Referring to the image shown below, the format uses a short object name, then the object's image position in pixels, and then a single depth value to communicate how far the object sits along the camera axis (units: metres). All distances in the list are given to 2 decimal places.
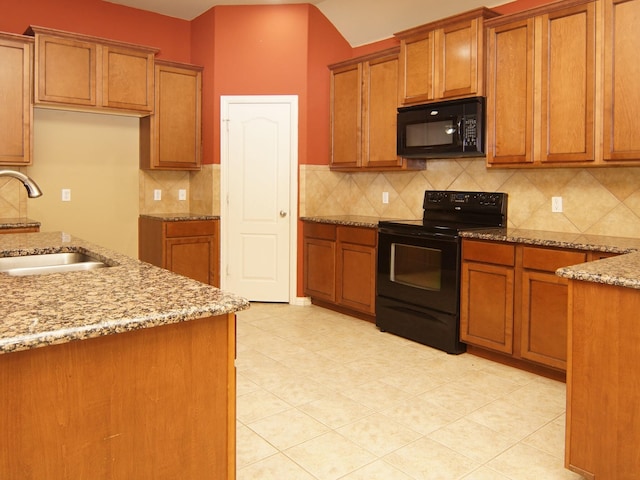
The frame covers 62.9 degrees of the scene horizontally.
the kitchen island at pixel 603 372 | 1.80
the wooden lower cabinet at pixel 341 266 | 4.37
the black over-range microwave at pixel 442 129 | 3.73
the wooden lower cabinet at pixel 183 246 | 4.82
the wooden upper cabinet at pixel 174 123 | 4.93
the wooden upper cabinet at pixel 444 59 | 3.69
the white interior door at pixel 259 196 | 5.03
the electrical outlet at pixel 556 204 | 3.63
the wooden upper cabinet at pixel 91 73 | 4.27
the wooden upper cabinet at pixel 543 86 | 3.18
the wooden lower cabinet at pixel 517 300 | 3.06
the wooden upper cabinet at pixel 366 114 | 4.48
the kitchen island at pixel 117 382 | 1.09
